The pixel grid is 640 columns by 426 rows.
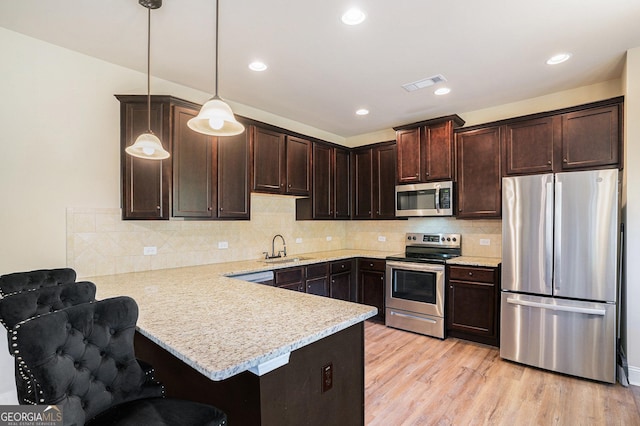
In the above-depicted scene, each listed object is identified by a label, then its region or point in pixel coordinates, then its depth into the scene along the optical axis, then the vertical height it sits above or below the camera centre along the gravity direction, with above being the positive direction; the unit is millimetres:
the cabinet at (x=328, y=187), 4457 +374
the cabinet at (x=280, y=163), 3646 +610
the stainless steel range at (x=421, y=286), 3818 -932
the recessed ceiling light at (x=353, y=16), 2151 +1354
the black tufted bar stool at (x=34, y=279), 1936 -433
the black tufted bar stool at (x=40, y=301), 1440 -436
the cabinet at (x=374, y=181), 4665 +466
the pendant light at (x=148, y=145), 2059 +455
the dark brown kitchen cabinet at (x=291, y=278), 3502 -755
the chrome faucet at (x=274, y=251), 4164 -536
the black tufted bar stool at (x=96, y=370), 1055 -586
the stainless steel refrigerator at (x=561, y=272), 2721 -553
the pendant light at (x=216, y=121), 1803 +547
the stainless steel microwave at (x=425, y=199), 4004 +161
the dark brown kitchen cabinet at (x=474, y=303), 3484 -1041
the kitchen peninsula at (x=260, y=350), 1239 -542
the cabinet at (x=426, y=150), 4016 +813
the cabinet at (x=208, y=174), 2939 +383
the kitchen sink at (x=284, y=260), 3736 -593
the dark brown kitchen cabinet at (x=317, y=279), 3896 -844
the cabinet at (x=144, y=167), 2801 +399
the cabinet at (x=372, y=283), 4379 -1002
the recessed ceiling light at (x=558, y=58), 2749 +1348
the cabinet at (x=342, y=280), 4234 -944
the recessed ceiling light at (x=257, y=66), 2887 +1348
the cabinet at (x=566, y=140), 3018 +731
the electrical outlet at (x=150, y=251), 3068 -374
